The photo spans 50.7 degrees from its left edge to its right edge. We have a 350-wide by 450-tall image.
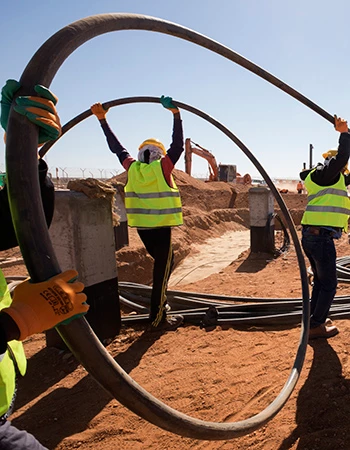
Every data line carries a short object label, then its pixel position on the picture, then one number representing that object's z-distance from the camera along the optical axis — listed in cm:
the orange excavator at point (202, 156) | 2478
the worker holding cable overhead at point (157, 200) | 392
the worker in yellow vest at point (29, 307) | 129
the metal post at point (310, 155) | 2899
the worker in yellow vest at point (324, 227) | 350
